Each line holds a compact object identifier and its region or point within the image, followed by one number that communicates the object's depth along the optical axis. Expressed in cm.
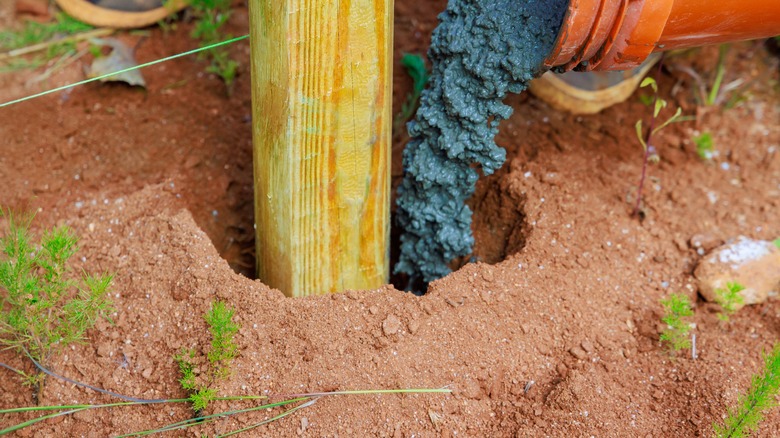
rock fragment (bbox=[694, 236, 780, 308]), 235
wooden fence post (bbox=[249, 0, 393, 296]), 182
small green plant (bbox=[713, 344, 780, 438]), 180
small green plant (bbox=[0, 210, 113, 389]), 193
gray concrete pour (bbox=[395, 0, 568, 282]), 190
